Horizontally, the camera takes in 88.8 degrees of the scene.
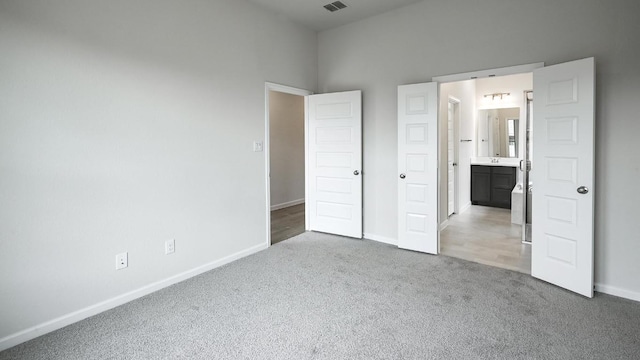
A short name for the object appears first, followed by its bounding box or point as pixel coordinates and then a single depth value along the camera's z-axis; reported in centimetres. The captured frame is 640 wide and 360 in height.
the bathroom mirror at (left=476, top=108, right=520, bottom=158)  649
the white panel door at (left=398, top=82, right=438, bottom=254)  373
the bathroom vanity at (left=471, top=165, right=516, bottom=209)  629
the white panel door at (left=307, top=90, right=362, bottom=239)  444
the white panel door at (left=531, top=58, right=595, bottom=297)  269
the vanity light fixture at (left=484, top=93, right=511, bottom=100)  652
